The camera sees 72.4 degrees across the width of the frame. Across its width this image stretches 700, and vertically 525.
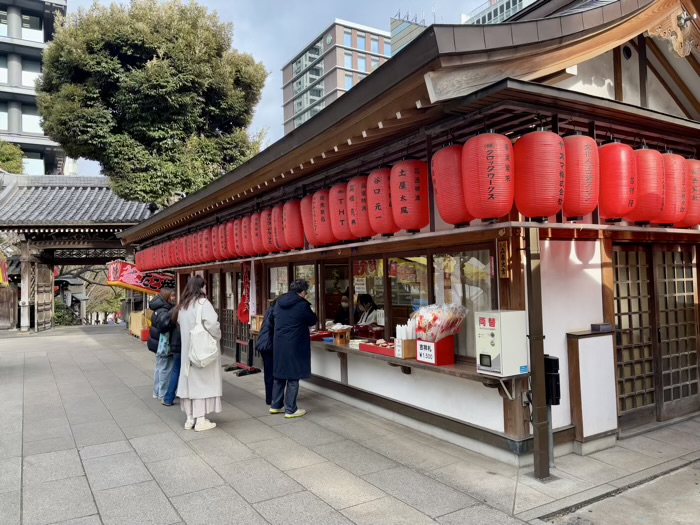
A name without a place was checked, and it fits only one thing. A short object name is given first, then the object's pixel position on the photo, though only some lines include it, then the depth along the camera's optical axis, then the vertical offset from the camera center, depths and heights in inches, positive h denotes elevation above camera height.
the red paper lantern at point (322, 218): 269.5 +36.5
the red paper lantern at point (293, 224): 309.0 +38.2
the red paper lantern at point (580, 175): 175.2 +37.2
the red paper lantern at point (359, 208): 238.5 +36.9
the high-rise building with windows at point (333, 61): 2977.4 +1428.4
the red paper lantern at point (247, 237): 370.0 +37.3
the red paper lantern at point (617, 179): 185.9 +37.5
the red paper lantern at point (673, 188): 204.8 +36.6
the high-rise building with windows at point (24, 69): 1690.5 +800.1
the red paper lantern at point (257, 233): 352.5 +38.3
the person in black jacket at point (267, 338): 294.0 -33.4
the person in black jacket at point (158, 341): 310.4 -36.4
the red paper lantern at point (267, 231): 339.9 +37.8
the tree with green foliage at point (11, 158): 1325.0 +382.4
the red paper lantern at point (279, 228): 322.7 +37.9
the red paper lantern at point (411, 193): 209.9 +38.3
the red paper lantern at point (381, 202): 222.1 +37.1
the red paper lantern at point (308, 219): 284.0 +39.1
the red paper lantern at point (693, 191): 215.0 +36.8
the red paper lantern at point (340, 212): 255.0 +37.4
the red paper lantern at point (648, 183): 194.7 +37.1
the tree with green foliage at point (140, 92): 792.9 +334.0
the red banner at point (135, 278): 658.2 +12.7
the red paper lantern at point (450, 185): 180.1 +36.2
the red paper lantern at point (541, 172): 167.8 +36.9
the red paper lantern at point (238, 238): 385.7 +37.9
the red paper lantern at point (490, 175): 167.3 +36.4
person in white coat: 257.1 -48.1
